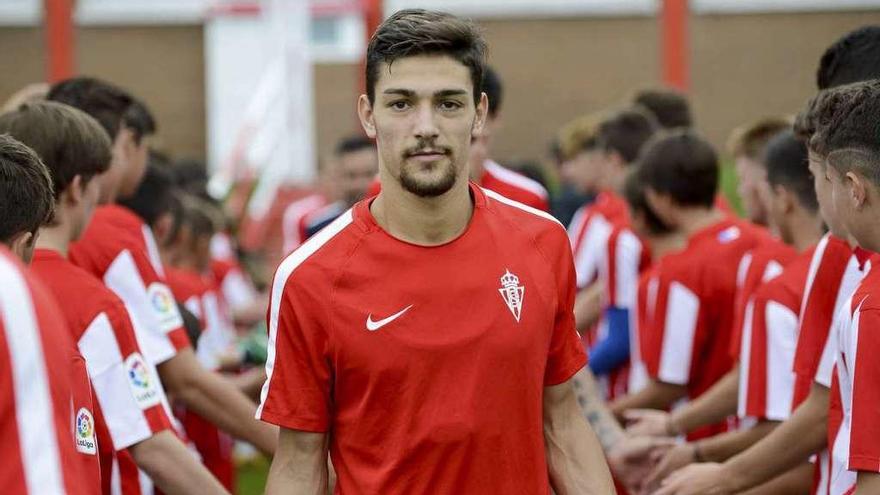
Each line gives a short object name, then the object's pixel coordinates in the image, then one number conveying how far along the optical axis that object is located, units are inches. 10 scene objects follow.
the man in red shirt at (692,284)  428.1
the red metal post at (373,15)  1162.0
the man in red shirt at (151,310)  329.1
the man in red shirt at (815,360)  293.0
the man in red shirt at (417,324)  239.1
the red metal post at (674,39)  1047.0
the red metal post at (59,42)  1053.8
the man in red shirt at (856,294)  230.7
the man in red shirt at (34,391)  161.5
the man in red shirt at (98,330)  278.8
